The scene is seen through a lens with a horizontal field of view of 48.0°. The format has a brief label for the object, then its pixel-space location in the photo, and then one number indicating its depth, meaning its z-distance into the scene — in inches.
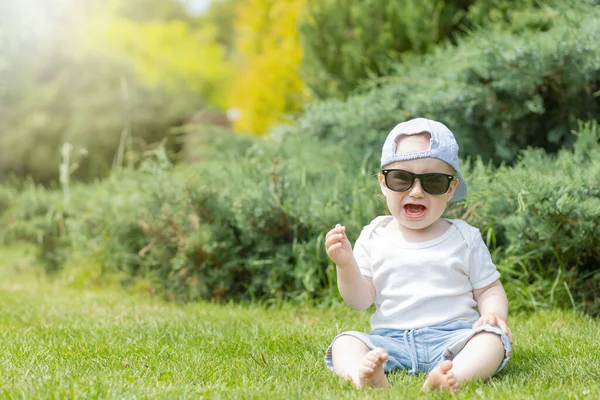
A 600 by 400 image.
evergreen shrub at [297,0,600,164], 171.3
